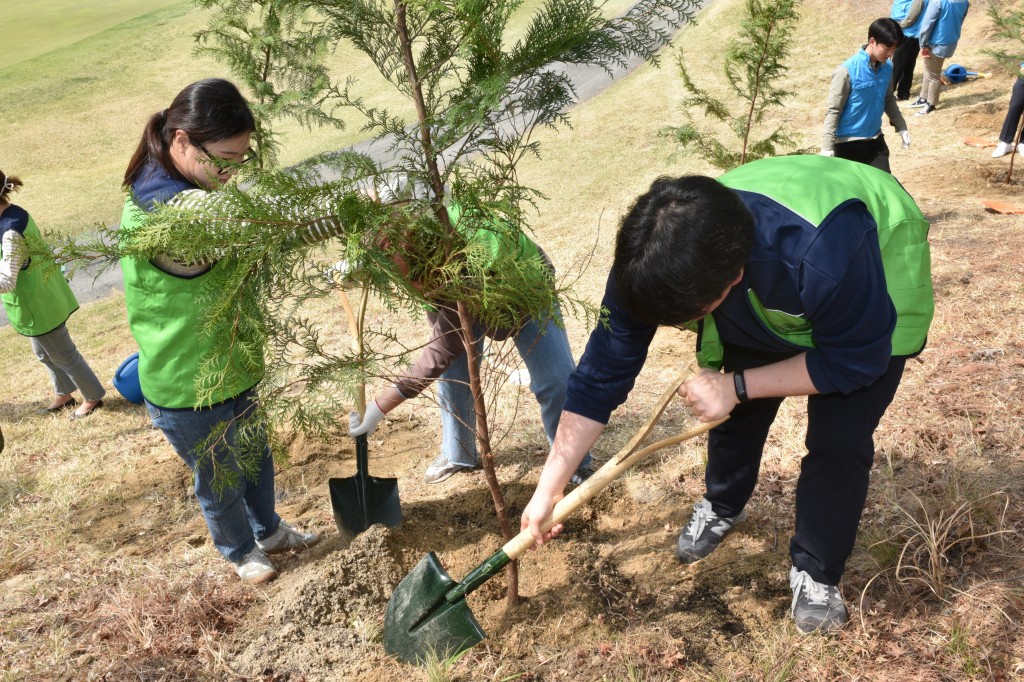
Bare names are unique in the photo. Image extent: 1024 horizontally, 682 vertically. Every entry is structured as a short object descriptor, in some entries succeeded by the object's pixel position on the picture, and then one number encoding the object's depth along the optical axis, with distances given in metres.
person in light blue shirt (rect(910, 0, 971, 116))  9.30
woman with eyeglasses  2.22
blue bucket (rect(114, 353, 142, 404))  4.98
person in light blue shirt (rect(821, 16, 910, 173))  5.41
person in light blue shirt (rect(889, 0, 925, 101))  9.73
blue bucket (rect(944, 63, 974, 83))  10.46
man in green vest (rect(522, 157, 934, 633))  1.70
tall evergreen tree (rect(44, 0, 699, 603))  1.76
